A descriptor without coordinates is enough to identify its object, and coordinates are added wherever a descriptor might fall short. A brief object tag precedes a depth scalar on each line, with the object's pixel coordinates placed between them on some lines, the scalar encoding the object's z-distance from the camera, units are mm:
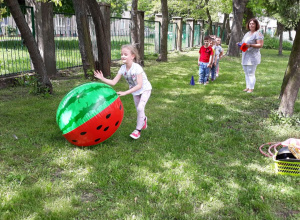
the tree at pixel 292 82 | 5988
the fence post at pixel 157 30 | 19344
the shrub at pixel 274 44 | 33256
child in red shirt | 9945
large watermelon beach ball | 4289
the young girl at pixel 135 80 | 4863
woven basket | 3963
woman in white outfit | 8133
